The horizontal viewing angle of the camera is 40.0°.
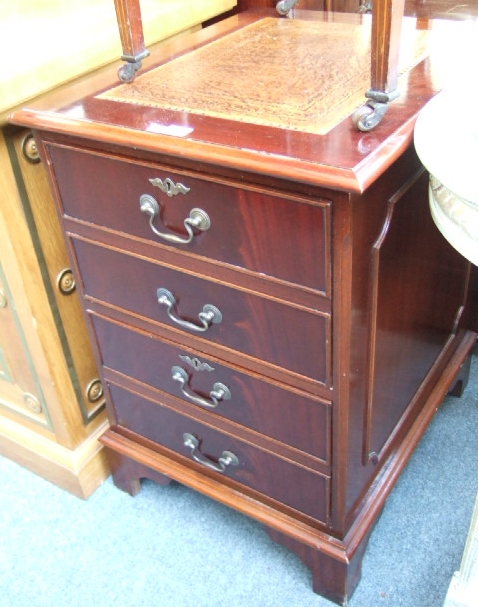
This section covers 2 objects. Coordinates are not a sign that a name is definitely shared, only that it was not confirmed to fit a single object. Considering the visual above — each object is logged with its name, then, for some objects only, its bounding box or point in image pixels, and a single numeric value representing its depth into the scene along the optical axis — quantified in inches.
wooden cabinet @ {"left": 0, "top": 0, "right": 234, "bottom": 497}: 35.1
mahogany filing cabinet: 26.9
